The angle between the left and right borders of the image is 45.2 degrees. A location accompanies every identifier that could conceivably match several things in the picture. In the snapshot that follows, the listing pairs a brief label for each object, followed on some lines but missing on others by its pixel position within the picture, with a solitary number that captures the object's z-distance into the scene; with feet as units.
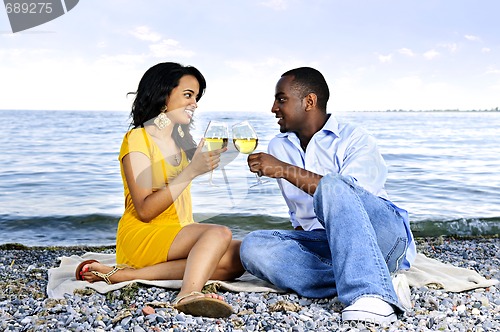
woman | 12.32
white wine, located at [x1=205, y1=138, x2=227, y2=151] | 11.57
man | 10.69
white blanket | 12.81
